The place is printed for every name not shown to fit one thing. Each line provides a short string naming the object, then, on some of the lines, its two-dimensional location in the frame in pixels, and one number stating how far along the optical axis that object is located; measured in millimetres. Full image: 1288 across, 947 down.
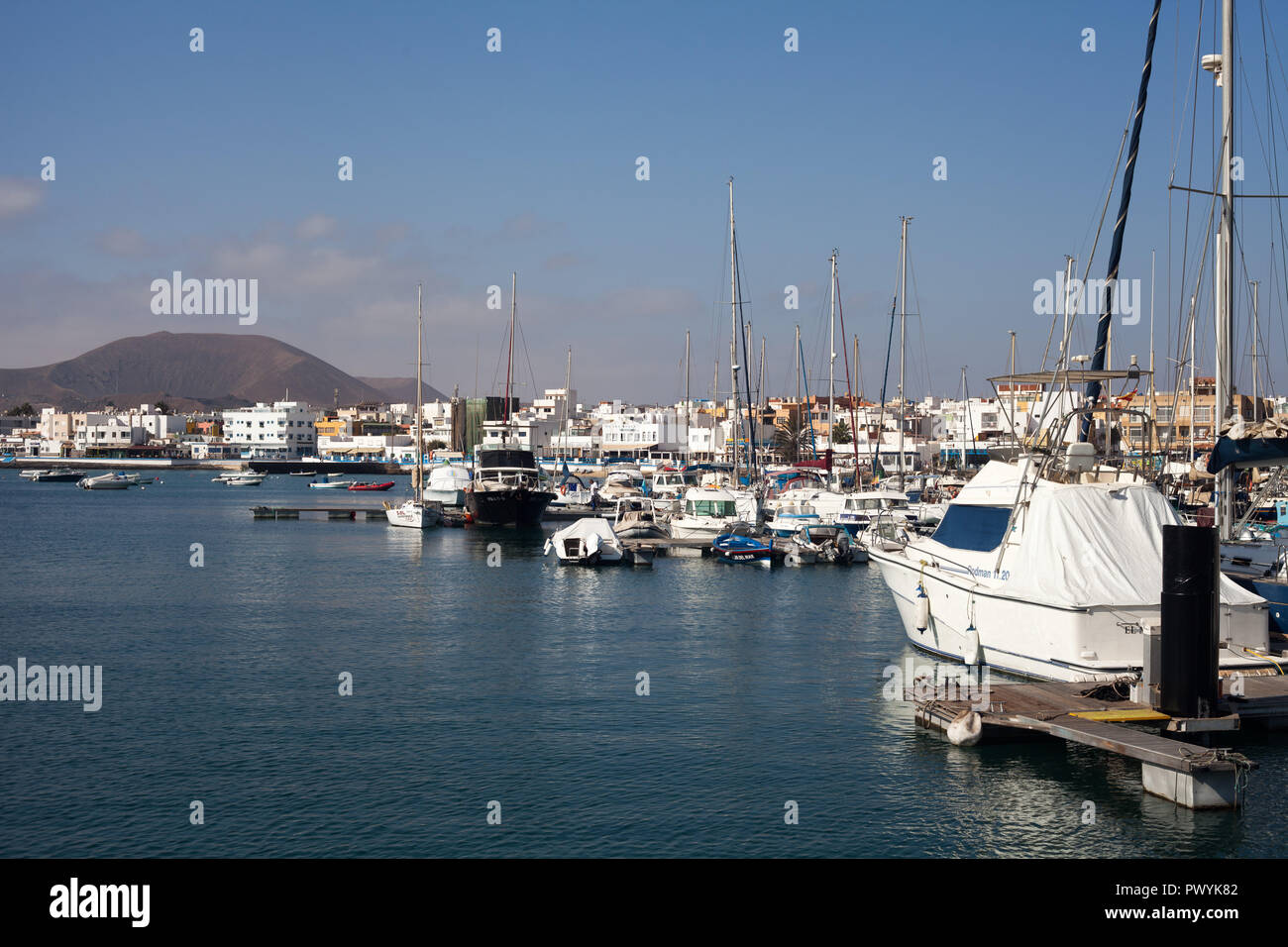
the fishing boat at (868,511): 57000
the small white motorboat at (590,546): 49969
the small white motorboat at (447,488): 82750
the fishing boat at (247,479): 153625
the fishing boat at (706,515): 57031
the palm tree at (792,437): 129875
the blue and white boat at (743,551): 51031
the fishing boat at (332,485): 142088
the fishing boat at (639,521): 56809
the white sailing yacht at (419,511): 72000
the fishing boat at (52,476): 164375
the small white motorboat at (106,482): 137625
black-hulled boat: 72688
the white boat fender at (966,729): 18234
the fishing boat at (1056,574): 20656
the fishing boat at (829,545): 52031
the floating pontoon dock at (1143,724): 15156
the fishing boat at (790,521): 57812
